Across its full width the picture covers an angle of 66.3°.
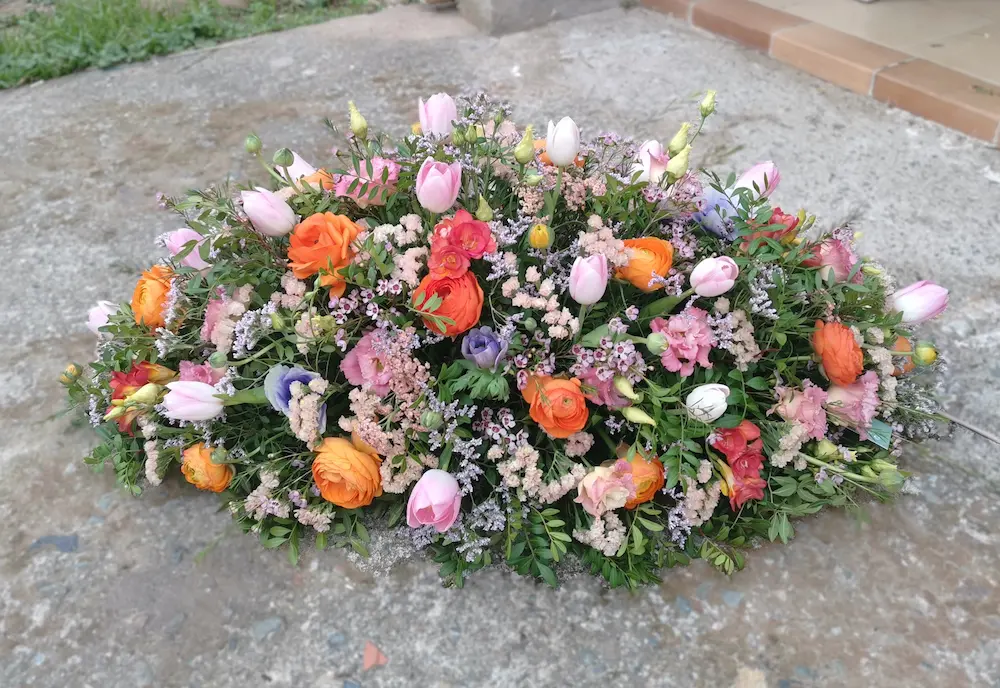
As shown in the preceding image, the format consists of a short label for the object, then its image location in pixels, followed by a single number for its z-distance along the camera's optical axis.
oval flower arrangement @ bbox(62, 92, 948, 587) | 1.39
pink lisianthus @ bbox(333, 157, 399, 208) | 1.53
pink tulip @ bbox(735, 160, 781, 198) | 1.63
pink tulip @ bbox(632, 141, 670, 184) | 1.62
